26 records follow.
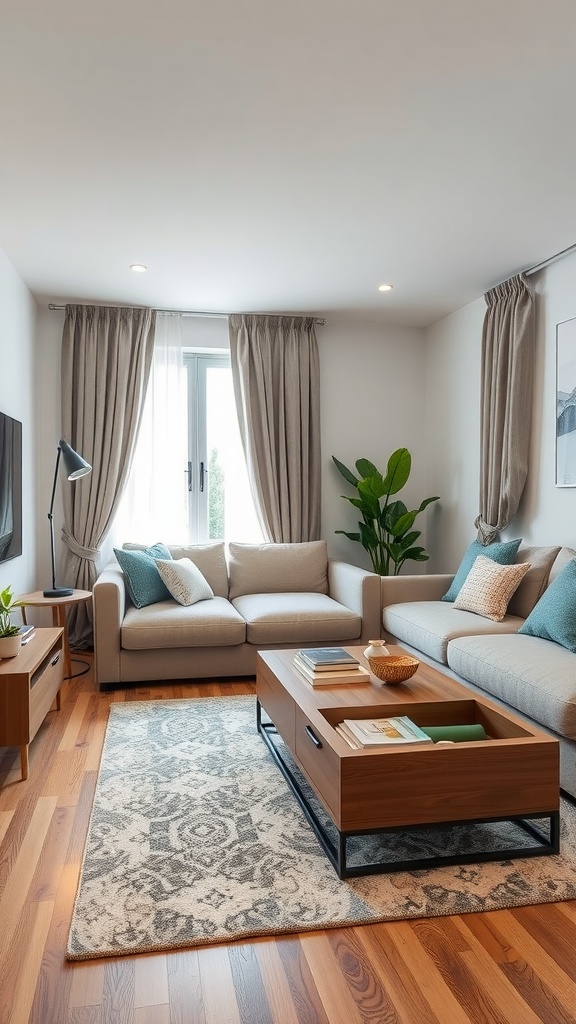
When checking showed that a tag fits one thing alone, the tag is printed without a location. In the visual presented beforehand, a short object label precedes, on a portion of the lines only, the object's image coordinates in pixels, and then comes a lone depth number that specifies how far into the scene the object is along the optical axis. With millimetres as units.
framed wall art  3842
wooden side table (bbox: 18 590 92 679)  3977
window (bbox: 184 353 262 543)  5430
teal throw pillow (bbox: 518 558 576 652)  3047
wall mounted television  3754
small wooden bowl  2668
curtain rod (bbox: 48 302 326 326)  5238
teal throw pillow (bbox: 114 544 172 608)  4340
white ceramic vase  2797
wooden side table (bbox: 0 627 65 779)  2752
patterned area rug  1824
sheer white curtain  5215
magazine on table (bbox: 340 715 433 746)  2143
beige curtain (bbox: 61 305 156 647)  4988
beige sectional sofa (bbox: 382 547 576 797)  2539
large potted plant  5043
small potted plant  2998
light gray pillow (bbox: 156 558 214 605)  4367
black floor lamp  4230
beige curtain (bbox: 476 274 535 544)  4215
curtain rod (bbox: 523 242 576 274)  3839
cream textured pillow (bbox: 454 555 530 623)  3766
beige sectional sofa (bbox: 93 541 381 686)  4020
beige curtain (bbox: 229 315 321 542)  5250
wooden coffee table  2002
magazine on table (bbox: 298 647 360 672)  2838
